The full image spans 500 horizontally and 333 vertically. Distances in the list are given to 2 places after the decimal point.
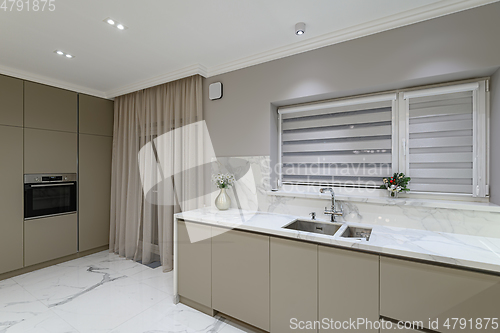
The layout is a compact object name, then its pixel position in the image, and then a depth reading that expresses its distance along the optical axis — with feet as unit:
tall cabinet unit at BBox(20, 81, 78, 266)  10.19
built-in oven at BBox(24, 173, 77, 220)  10.23
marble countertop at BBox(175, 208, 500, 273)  4.37
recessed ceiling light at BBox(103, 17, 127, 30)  6.48
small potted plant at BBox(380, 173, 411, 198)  6.58
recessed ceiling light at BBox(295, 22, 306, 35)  6.58
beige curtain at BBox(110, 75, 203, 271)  9.92
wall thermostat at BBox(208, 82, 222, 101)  9.33
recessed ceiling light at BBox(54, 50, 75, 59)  8.20
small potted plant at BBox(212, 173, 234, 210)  8.64
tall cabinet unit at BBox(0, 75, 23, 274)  9.53
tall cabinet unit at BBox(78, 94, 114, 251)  11.87
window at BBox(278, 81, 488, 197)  6.21
